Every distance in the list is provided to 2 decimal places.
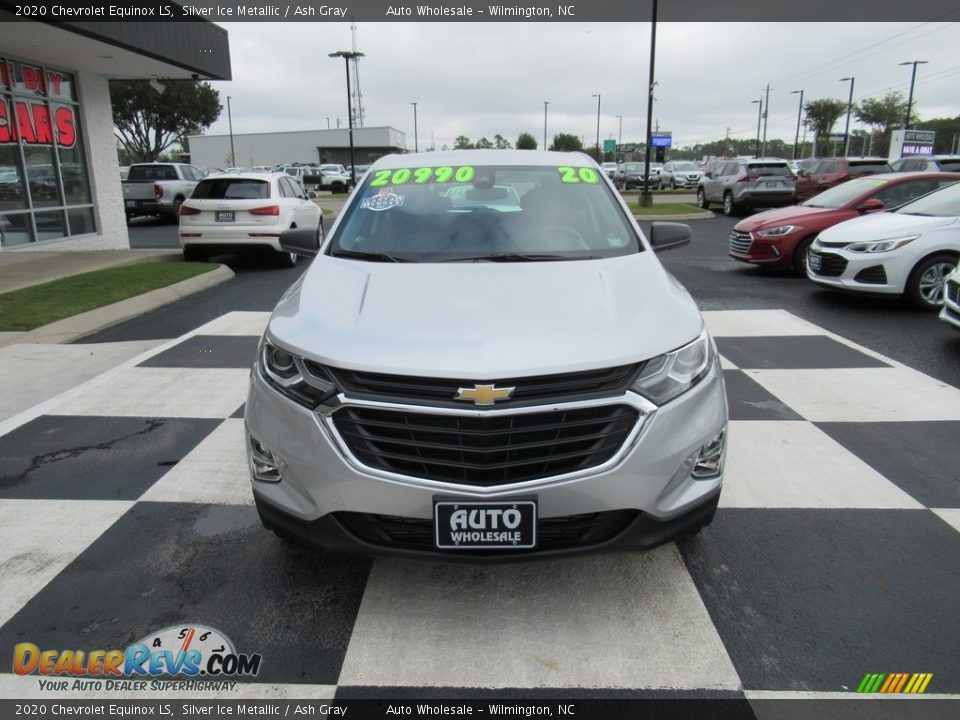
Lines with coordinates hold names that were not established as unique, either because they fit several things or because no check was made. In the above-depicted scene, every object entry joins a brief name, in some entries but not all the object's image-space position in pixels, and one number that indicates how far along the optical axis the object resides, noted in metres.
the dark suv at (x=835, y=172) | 19.83
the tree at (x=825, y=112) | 78.38
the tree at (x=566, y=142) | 84.72
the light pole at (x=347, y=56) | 30.56
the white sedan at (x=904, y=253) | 7.80
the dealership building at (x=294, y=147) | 79.94
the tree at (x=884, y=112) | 72.12
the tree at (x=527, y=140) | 68.11
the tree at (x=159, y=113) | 45.97
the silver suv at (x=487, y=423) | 2.40
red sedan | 10.04
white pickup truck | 20.50
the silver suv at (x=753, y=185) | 20.39
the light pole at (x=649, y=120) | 21.59
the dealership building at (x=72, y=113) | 11.71
